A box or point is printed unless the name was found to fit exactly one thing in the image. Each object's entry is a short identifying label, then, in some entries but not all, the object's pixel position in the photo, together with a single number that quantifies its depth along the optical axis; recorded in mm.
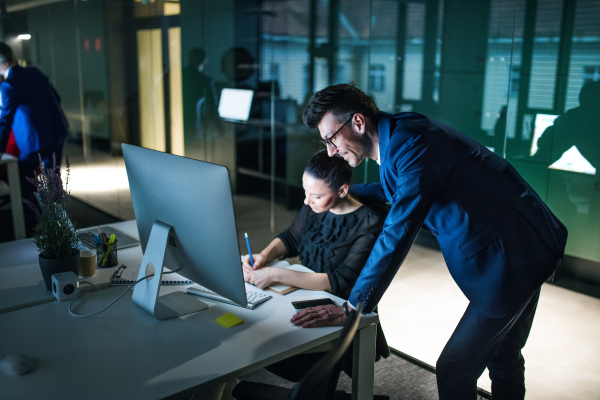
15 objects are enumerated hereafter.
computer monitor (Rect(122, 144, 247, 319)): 1617
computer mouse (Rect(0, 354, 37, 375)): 1457
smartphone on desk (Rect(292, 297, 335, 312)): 1873
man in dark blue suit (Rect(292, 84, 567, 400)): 1736
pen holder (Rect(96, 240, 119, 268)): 2231
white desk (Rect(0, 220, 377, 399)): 1411
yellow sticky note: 1746
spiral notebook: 2084
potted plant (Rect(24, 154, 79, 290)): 1977
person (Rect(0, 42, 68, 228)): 4531
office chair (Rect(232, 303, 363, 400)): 1156
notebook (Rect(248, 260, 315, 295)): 2025
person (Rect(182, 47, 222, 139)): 5305
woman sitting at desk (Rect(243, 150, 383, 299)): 2172
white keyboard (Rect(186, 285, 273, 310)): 1909
